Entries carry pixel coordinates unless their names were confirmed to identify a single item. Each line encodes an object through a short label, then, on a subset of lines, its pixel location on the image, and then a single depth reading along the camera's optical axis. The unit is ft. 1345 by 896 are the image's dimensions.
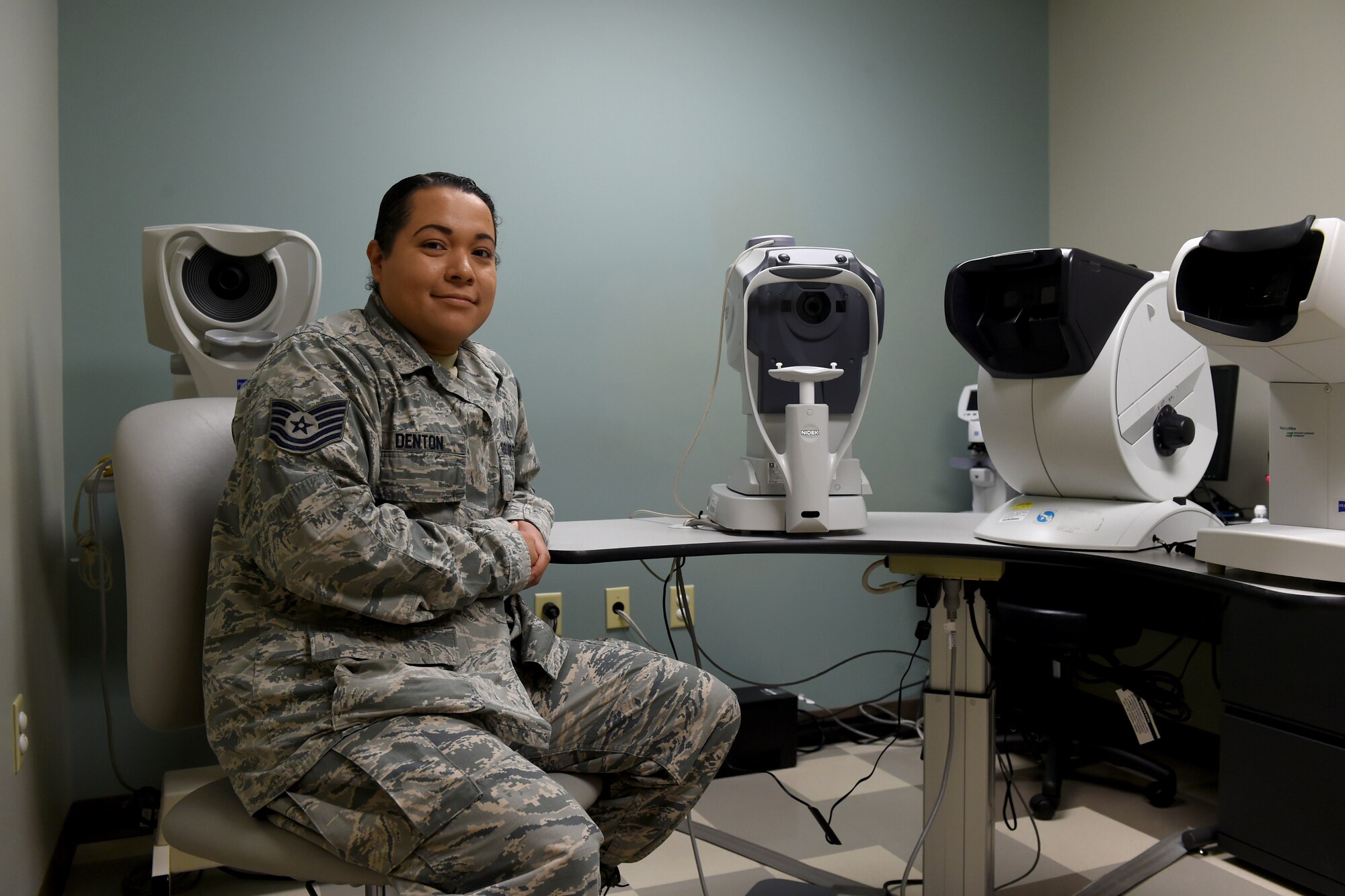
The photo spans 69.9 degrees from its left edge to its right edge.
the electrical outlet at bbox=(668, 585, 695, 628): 9.00
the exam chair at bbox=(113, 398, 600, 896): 4.10
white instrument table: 5.22
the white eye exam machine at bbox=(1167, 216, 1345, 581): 4.17
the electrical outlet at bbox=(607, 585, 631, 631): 8.78
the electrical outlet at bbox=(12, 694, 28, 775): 5.31
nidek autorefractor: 5.62
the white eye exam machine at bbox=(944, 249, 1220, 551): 5.28
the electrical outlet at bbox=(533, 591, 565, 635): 8.51
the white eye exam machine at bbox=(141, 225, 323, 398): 5.84
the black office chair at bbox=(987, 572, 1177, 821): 7.47
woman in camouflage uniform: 3.64
